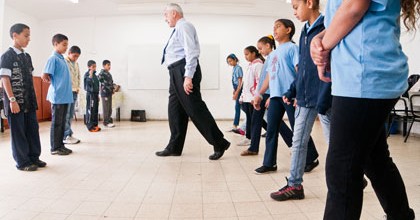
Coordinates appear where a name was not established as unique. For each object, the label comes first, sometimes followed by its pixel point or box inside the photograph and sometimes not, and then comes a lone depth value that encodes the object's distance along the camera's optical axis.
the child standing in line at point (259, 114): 2.99
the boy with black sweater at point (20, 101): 2.50
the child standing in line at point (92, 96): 5.45
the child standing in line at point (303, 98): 1.65
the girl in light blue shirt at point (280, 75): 2.22
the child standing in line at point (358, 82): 0.85
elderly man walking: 2.88
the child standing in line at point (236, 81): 5.05
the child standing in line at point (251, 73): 3.49
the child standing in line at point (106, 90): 5.90
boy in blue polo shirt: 3.19
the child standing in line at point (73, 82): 4.09
